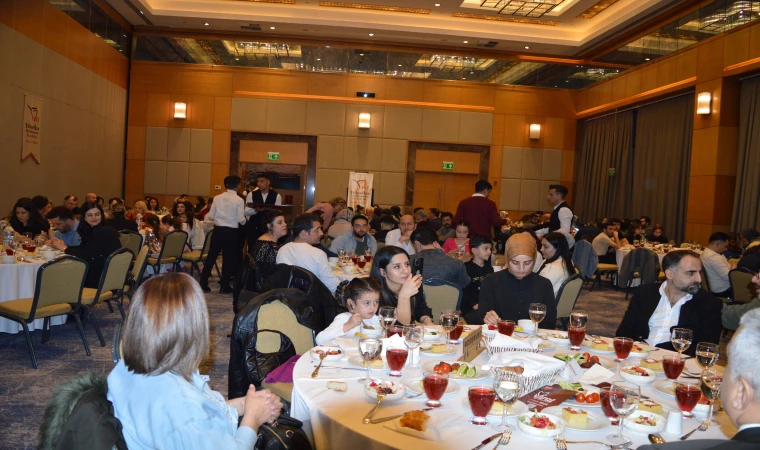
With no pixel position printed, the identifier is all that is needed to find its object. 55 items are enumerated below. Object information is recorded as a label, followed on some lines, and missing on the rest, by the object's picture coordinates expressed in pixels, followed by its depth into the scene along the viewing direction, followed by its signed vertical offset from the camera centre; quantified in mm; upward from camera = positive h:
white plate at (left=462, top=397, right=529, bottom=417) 1948 -633
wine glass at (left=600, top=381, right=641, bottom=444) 1777 -528
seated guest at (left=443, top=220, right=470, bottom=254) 6509 -367
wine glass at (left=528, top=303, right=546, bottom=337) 3012 -489
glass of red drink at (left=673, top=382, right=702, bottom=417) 1960 -555
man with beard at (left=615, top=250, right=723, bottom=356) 3336 -489
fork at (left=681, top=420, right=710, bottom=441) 1904 -647
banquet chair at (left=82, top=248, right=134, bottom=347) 5277 -869
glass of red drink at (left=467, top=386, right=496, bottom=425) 1850 -578
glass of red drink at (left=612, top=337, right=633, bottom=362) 2672 -563
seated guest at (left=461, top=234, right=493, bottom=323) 5316 -522
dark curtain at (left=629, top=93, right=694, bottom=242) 12094 +1127
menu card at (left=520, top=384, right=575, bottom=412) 2081 -640
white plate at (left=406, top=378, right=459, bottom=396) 2162 -650
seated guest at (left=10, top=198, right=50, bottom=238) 7207 -498
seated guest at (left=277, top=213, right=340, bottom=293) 4840 -504
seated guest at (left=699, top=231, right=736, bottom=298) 6926 -563
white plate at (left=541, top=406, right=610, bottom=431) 1893 -647
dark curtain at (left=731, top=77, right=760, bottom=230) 10188 +1020
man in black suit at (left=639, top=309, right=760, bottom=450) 1306 -375
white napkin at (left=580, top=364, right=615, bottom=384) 2383 -625
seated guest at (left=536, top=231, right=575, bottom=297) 5082 -404
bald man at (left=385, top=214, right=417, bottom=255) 7274 -370
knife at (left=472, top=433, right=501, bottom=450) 1728 -657
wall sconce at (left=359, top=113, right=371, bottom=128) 15148 +1872
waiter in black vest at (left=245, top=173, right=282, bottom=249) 8859 -171
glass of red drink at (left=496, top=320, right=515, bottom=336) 2863 -549
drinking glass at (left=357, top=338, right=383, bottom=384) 2178 -528
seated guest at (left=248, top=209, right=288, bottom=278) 5066 -438
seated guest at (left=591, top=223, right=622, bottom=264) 10117 -486
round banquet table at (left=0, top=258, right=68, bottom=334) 5223 -901
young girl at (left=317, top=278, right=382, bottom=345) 3018 -558
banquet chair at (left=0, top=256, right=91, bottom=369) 4645 -903
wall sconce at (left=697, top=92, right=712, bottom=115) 10938 +2065
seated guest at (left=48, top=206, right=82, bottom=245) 6426 -447
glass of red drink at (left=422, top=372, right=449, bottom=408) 1968 -573
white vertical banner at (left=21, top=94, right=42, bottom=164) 9914 +799
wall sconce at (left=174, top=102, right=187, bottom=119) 14797 +1817
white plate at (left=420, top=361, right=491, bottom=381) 2318 -639
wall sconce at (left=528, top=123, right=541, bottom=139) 15641 +1964
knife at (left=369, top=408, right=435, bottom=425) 1879 -665
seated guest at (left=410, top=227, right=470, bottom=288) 5000 -509
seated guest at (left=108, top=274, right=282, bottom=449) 1604 -495
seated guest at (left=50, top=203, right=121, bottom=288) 5910 -618
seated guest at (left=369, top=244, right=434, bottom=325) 3658 -437
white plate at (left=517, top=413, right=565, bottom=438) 1809 -638
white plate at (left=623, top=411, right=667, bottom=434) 1896 -636
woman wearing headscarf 3834 -493
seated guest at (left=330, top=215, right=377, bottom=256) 6961 -472
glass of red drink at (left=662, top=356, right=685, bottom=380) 2352 -556
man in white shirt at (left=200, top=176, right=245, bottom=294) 8375 -569
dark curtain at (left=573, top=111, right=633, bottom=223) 14000 +1107
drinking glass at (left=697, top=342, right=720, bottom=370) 2338 -499
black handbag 2018 -793
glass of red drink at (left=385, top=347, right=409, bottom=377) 2246 -563
